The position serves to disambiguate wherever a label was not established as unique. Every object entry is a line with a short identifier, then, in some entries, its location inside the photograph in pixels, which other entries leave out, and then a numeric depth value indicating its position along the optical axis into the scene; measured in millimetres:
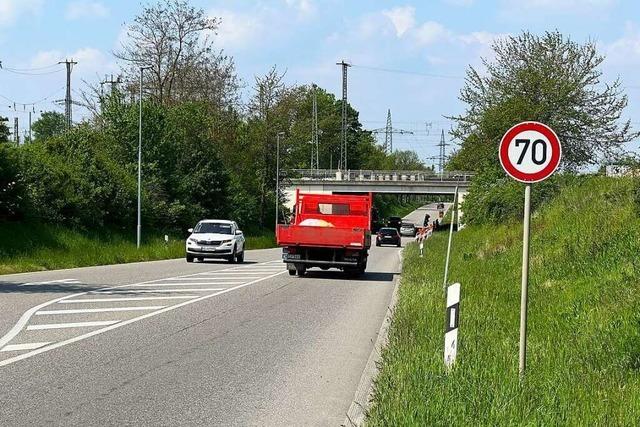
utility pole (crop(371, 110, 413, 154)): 152900
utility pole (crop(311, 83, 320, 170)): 99475
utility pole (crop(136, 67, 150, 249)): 43312
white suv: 35844
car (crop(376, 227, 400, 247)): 74231
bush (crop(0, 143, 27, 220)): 36219
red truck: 27188
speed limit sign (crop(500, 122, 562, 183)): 9078
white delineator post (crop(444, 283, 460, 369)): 8914
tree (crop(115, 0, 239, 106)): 67312
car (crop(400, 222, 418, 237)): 101875
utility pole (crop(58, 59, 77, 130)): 80000
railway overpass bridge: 93625
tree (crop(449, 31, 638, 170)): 44594
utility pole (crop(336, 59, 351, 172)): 99894
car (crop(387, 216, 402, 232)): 104562
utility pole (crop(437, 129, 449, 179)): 170100
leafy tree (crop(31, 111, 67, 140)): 164975
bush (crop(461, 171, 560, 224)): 36000
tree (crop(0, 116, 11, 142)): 37228
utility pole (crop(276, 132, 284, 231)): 75375
